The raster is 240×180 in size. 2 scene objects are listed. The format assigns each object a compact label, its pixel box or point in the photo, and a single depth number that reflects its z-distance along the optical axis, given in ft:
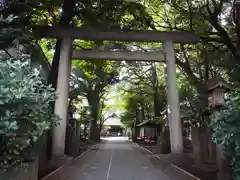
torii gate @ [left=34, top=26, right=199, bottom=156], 24.20
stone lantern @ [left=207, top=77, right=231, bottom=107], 16.65
